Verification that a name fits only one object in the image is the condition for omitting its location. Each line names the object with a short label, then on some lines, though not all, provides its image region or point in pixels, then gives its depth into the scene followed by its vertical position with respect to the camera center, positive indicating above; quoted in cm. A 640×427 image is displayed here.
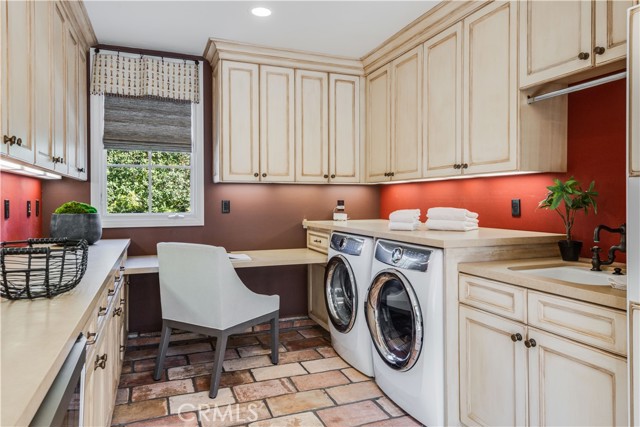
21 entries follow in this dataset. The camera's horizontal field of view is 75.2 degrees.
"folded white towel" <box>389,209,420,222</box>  268 -3
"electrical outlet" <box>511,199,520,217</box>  266 +2
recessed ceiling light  284 +139
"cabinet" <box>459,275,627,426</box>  143 -62
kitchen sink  189 -30
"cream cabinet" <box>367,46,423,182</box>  316 +75
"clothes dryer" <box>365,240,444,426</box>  208 -64
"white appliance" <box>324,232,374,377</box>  274 -61
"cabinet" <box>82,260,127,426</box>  136 -59
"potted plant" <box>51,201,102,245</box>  266 -7
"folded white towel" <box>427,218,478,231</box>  252 -9
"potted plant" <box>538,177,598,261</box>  207 +4
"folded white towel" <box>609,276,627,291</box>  148 -26
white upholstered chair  251 -53
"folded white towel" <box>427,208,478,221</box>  254 -2
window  347 +44
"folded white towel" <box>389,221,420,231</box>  266 -10
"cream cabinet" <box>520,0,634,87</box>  179 +82
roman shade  347 +75
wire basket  125 -21
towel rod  184 +60
